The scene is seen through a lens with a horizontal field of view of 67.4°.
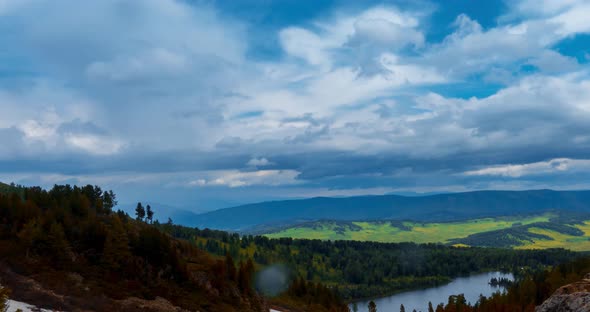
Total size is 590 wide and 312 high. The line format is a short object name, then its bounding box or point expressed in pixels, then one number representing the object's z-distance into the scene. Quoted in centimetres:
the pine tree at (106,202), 18882
